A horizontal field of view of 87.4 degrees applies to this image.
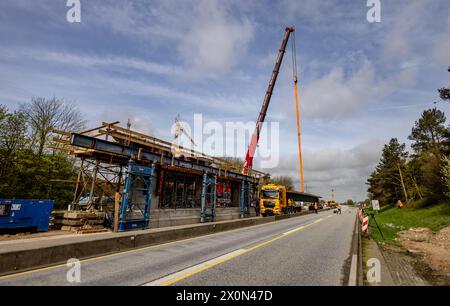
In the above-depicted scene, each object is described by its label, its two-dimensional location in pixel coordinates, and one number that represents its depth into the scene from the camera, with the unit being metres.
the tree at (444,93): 28.31
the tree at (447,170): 23.79
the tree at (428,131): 44.20
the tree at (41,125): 27.77
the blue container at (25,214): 11.54
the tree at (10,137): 24.58
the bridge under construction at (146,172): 13.41
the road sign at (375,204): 24.94
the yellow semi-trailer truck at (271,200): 31.00
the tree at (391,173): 56.97
